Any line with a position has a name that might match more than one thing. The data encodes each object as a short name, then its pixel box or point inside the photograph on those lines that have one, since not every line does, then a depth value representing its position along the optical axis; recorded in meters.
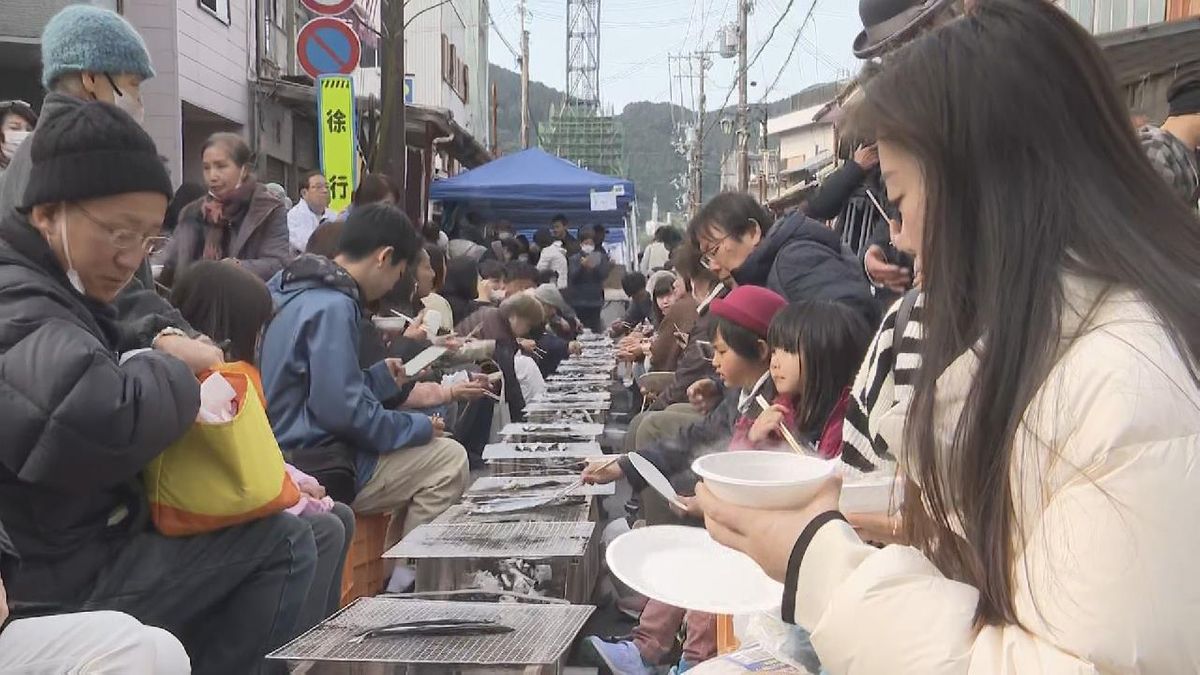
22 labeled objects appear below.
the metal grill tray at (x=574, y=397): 7.21
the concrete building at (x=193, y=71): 11.16
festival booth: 15.51
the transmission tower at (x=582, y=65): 58.75
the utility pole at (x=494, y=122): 37.93
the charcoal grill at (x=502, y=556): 3.38
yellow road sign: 10.25
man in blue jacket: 4.38
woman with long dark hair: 1.16
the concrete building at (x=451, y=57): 23.98
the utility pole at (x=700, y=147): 48.38
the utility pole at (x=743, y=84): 27.23
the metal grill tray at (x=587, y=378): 8.60
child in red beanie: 4.26
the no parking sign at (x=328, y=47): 10.49
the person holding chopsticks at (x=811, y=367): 3.48
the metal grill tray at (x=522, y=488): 4.43
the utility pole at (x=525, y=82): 40.22
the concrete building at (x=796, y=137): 55.84
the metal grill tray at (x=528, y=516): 4.04
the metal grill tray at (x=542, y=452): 5.01
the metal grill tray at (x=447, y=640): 2.39
